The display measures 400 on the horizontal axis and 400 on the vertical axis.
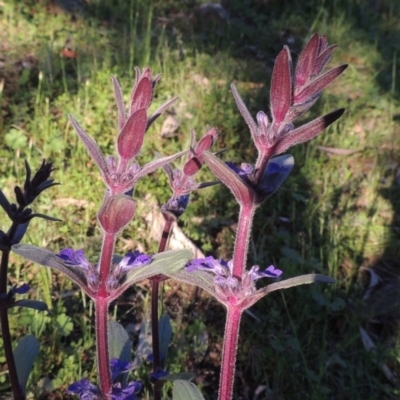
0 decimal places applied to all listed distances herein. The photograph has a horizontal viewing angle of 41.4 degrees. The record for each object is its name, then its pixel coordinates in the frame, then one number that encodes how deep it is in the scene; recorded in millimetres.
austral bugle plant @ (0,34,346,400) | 231
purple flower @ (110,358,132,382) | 286
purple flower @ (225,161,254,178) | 261
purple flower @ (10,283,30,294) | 330
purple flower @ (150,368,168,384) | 336
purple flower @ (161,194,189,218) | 335
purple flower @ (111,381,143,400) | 259
